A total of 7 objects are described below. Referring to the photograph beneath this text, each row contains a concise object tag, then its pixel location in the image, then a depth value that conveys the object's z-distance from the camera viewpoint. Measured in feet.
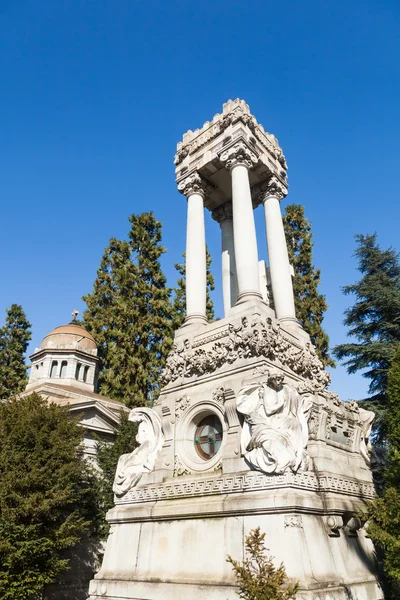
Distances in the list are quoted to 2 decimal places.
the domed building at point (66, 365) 100.22
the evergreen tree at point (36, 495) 48.65
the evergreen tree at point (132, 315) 95.81
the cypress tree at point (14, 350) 116.67
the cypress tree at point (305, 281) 88.63
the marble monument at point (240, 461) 26.58
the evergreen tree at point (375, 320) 67.05
